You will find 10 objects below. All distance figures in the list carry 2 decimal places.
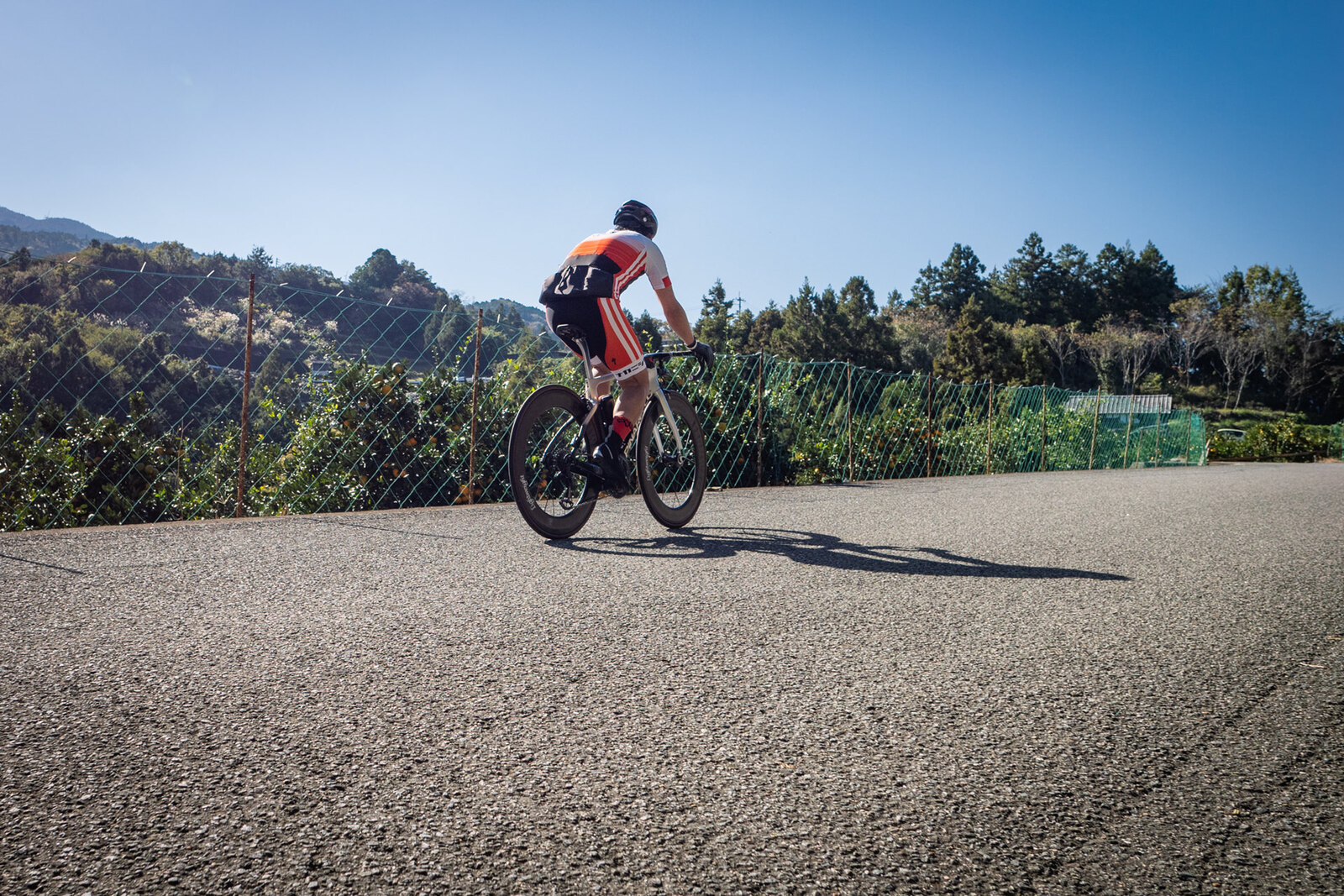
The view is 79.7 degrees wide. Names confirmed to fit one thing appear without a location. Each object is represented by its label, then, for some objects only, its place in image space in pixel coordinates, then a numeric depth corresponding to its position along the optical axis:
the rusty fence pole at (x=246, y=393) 4.85
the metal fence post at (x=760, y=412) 7.97
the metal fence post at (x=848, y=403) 9.08
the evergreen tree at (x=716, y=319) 85.56
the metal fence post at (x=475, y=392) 5.79
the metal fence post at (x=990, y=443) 12.05
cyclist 3.89
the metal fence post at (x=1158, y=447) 19.42
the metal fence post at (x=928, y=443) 10.73
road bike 4.01
